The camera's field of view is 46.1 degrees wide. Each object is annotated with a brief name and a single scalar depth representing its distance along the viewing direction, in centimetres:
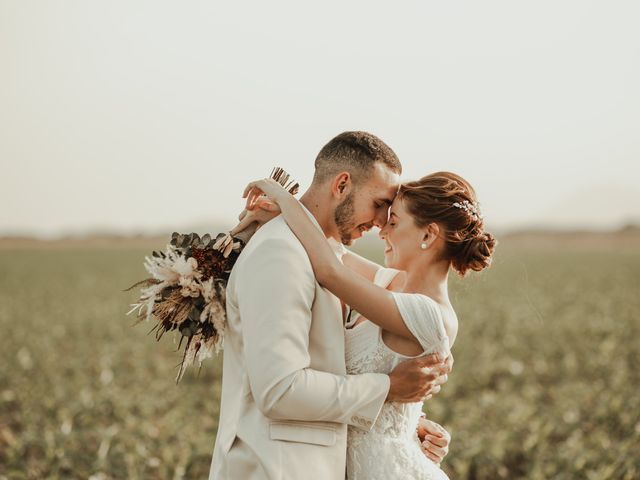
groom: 271
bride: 297
